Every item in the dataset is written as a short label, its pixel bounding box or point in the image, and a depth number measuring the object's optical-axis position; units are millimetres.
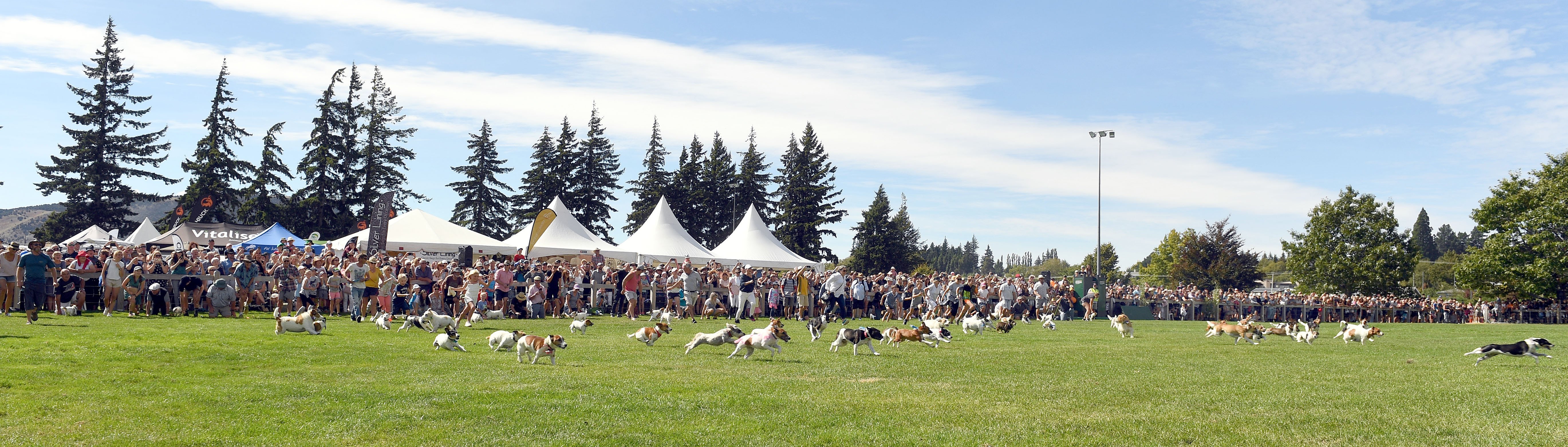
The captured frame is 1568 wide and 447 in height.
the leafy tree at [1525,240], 51156
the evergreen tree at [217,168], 60000
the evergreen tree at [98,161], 57219
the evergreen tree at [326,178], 61469
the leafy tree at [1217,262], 68375
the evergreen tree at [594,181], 75312
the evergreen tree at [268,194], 60719
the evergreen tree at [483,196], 73438
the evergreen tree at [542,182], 74125
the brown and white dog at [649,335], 15508
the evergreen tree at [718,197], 79375
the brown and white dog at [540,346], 12203
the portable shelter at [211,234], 40250
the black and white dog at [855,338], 14594
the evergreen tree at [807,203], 76625
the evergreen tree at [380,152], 63469
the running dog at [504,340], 14039
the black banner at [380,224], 30172
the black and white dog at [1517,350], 14164
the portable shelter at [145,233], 43156
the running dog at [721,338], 14586
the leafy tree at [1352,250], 57594
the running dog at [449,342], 13969
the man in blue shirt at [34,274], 16422
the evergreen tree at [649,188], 79875
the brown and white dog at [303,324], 15977
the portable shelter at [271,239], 35625
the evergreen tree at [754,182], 80062
